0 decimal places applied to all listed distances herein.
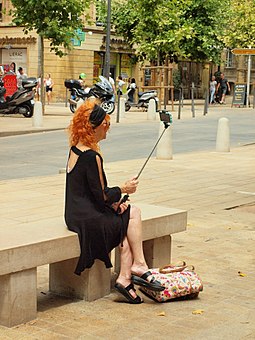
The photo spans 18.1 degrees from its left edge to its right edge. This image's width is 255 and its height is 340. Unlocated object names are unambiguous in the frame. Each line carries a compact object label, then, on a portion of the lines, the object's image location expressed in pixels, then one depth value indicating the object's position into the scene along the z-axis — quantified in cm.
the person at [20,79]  2801
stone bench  499
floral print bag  562
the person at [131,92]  3503
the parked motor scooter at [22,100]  2656
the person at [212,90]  4475
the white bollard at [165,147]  1523
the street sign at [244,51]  3818
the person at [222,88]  4609
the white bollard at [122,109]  2725
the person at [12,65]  3818
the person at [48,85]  4050
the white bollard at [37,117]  2338
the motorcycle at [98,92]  2848
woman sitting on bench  548
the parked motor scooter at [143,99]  3284
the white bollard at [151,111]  2795
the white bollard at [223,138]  1695
